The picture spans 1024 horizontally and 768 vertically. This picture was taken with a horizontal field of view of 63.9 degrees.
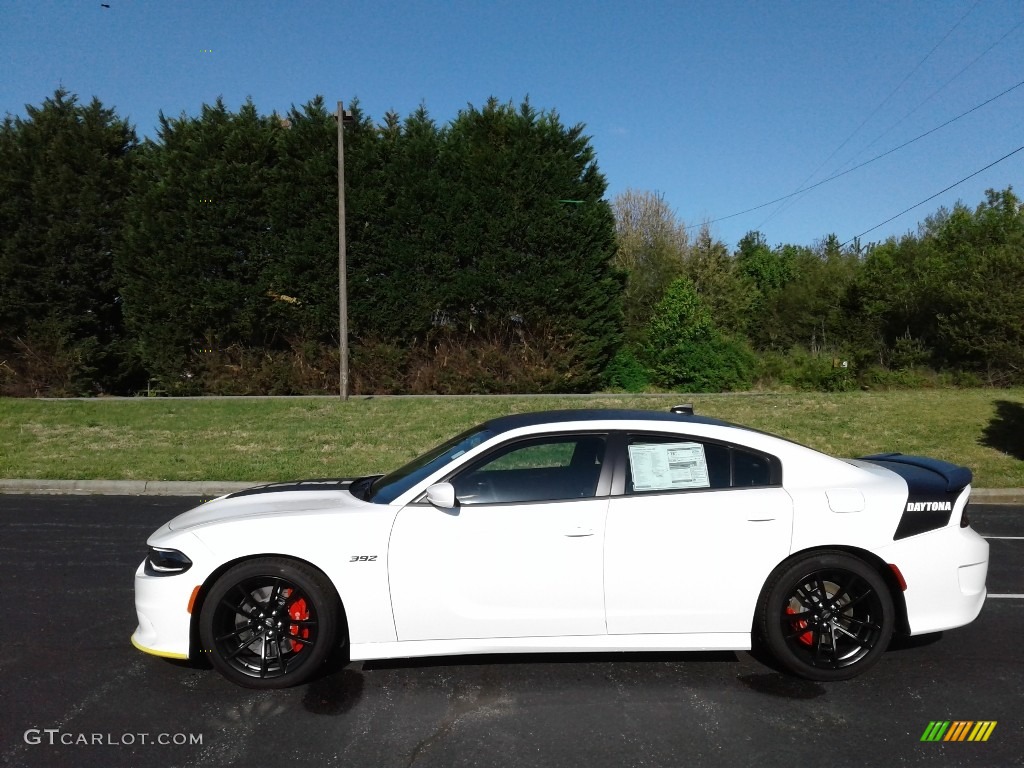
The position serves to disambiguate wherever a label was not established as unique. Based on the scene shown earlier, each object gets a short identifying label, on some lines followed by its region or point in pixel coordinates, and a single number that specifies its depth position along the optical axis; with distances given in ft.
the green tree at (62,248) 61.98
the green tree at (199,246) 61.52
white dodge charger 13.42
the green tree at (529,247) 62.64
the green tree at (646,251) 107.14
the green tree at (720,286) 123.03
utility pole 55.26
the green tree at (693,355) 68.33
